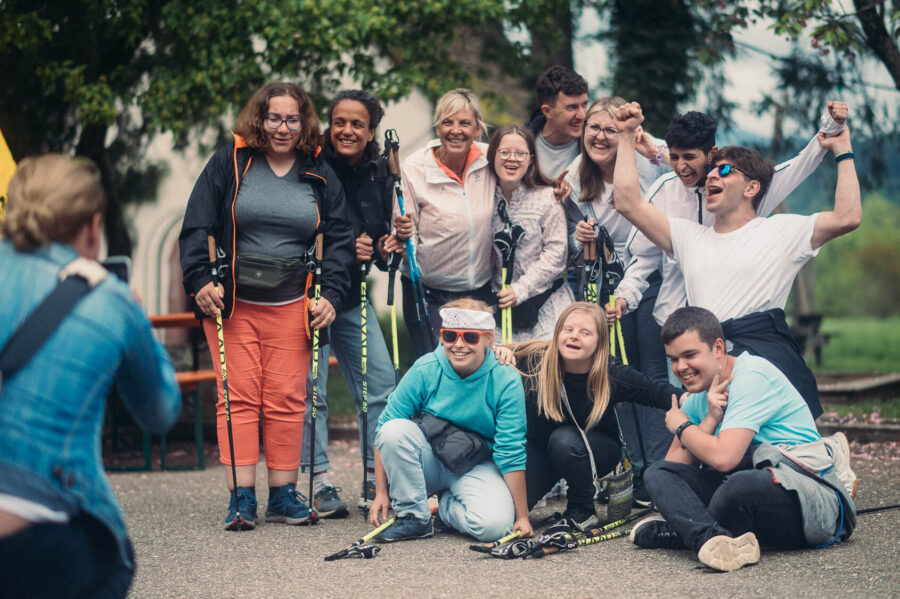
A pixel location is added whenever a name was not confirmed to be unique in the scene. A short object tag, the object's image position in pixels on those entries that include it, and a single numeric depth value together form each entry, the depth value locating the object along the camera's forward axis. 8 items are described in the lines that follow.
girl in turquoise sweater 4.85
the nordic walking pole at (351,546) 4.55
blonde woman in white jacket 5.56
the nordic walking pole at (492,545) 4.64
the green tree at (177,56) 9.09
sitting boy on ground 4.36
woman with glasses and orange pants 5.21
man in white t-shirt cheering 4.93
